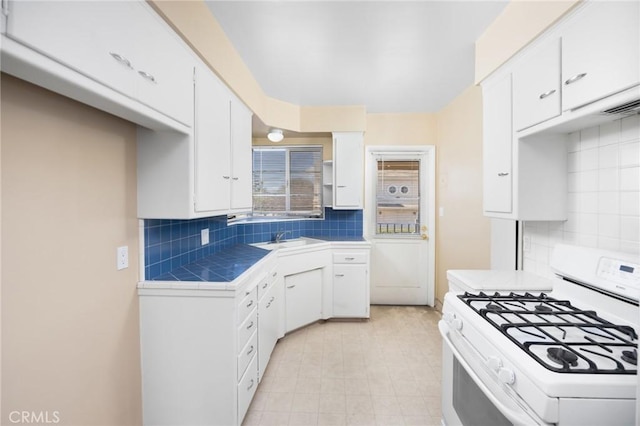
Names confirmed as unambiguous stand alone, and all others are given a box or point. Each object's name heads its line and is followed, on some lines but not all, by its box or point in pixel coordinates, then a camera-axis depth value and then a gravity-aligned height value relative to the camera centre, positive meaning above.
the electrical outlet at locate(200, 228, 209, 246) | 2.17 -0.21
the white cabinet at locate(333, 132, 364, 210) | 3.19 +0.49
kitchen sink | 2.83 -0.36
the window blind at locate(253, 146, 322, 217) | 3.55 +0.39
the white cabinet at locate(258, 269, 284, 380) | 1.94 -0.86
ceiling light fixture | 3.14 +0.88
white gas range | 0.74 -0.46
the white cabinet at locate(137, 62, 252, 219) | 1.45 +0.27
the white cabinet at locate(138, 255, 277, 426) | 1.46 -0.77
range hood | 0.98 +0.40
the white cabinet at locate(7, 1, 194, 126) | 0.70 +0.54
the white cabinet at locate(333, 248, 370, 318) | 3.01 -0.80
